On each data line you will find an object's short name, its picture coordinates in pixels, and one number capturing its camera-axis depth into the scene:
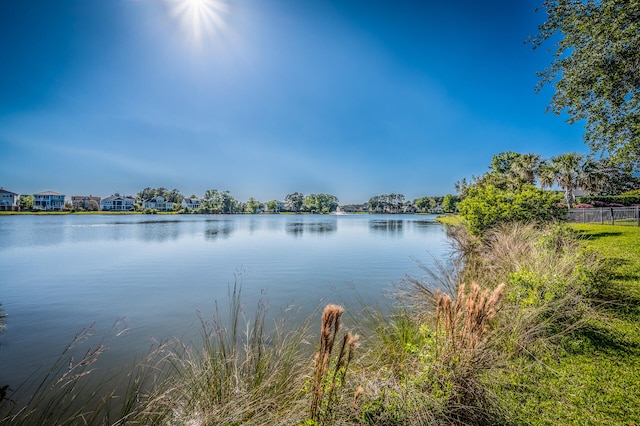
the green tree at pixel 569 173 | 48.16
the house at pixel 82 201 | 113.81
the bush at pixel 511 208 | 15.28
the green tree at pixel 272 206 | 172.12
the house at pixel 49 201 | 101.06
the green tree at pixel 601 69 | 8.45
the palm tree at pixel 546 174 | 48.87
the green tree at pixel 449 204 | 127.94
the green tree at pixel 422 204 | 173.12
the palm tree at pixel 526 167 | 48.00
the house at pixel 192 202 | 144.12
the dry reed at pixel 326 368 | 1.87
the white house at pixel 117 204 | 118.58
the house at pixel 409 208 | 185.71
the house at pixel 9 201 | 91.31
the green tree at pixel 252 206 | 152.25
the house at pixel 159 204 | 133.12
